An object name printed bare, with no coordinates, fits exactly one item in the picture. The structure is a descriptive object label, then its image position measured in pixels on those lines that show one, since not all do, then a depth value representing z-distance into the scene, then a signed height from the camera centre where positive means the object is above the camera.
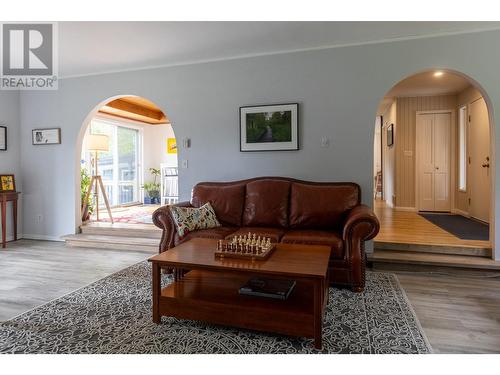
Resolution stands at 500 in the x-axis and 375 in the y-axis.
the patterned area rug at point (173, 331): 1.91 -0.99
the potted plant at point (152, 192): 8.56 -0.32
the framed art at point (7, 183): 4.78 -0.03
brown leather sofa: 2.88 -0.39
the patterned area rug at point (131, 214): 5.71 -0.69
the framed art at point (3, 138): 4.88 +0.65
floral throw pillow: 3.33 -0.42
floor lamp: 5.42 +0.61
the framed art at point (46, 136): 4.98 +0.69
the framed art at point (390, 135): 7.05 +0.99
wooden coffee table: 1.92 -0.80
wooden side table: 4.60 -0.32
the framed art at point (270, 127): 3.99 +0.66
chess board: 2.25 -0.51
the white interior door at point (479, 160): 4.97 +0.29
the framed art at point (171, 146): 8.82 +0.93
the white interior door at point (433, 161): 6.42 +0.35
